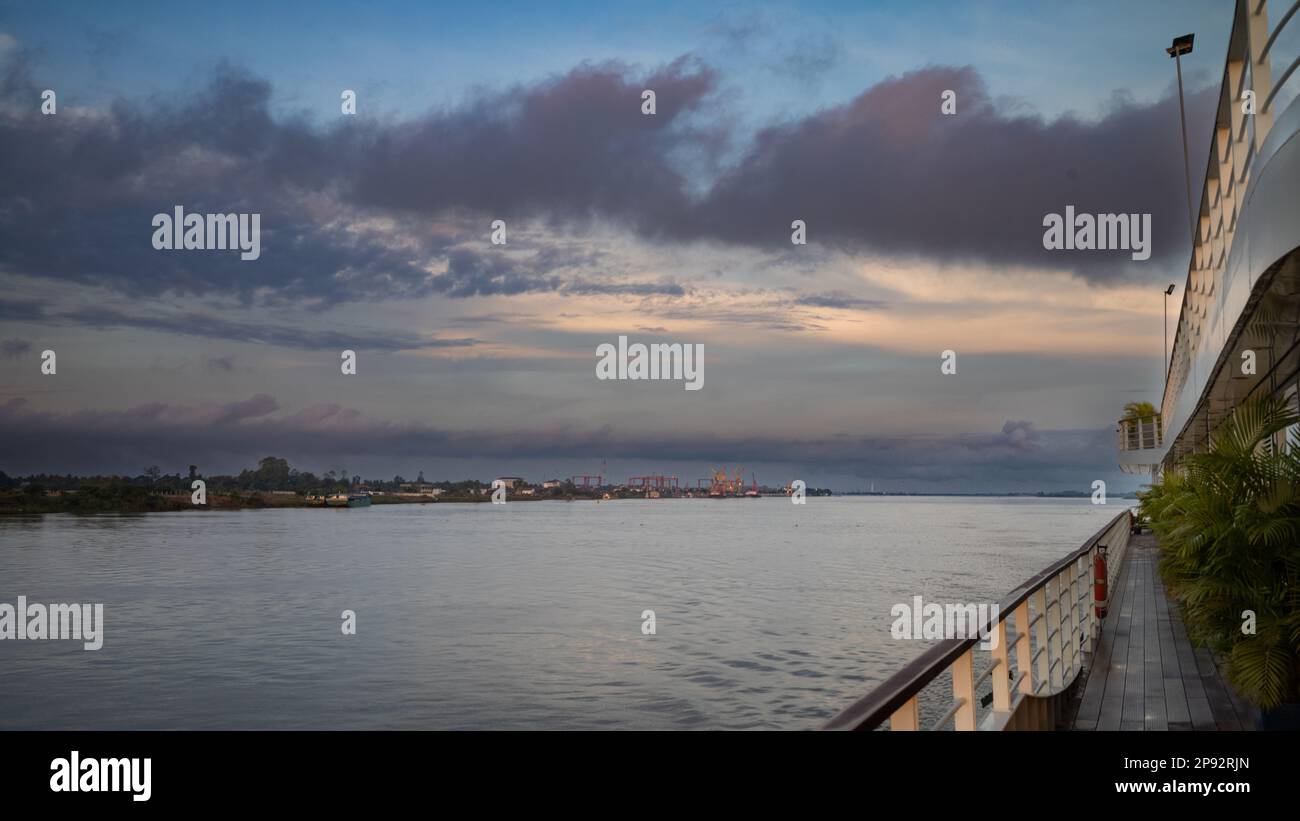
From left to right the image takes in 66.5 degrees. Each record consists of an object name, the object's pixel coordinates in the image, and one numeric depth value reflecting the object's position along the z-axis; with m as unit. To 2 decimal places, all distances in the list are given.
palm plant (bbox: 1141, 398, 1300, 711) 5.55
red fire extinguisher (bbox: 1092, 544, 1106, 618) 10.76
